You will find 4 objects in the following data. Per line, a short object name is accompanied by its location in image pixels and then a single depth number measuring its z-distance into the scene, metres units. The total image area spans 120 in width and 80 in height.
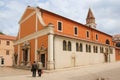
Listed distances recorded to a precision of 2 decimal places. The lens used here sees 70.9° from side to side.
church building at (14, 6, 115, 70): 11.69
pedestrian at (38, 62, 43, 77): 7.79
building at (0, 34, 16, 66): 23.58
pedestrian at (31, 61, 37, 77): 7.73
